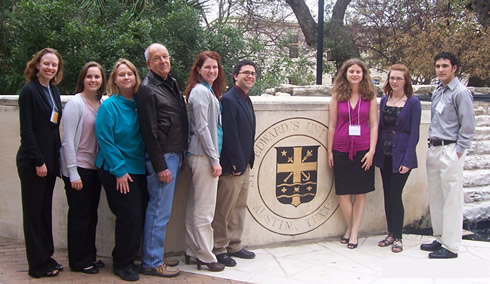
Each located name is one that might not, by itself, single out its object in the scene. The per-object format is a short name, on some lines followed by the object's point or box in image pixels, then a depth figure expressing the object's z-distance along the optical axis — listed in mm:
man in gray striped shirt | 4070
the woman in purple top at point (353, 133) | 4309
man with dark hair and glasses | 3764
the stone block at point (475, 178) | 6375
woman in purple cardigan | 4215
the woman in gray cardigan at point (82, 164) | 3408
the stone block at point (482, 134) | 7672
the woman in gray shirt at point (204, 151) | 3576
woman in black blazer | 3291
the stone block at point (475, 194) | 6016
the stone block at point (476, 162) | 6797
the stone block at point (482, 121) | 8344
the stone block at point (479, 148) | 7242
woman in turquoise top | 3348
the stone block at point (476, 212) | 5676
